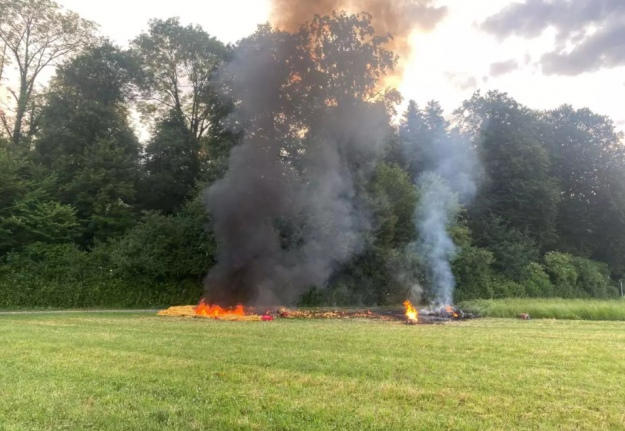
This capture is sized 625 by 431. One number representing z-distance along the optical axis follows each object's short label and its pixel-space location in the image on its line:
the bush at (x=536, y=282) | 25.34
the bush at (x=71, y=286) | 19.56
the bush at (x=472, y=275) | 23.88
